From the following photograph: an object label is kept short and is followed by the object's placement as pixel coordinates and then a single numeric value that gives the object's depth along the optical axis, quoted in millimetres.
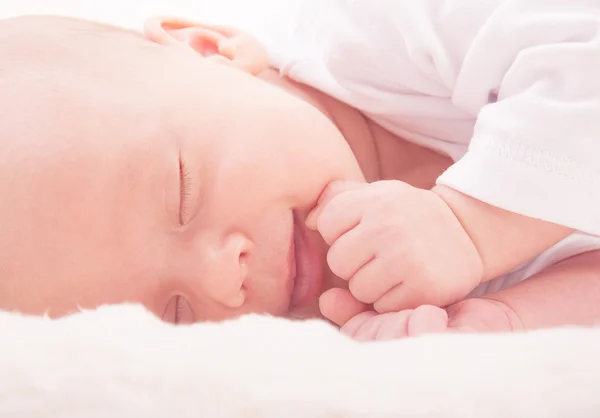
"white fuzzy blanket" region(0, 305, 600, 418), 308
